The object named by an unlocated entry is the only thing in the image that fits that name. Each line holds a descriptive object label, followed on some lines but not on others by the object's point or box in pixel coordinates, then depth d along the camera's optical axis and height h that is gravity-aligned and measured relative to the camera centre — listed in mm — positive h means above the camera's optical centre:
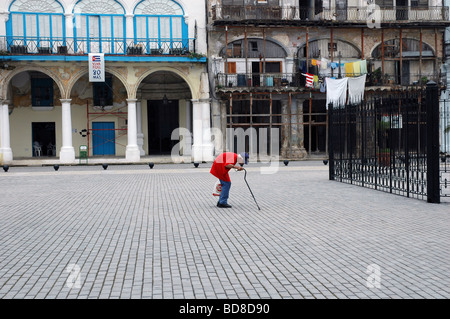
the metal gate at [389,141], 11664 -64
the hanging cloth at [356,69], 30422 +4047
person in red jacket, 11219 -575
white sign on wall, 28156 +4120
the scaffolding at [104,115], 33125 +1549
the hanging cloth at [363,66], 30281 +4191
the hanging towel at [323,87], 30250 +3039
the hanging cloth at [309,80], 29922 +3409
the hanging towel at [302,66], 31250 +4399
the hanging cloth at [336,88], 28703 +2820
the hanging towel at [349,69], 30500 +4061
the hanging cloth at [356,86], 28703 +2920
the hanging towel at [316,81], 30469 +3380
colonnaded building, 28953 +4098
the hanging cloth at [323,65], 30859 +4370
